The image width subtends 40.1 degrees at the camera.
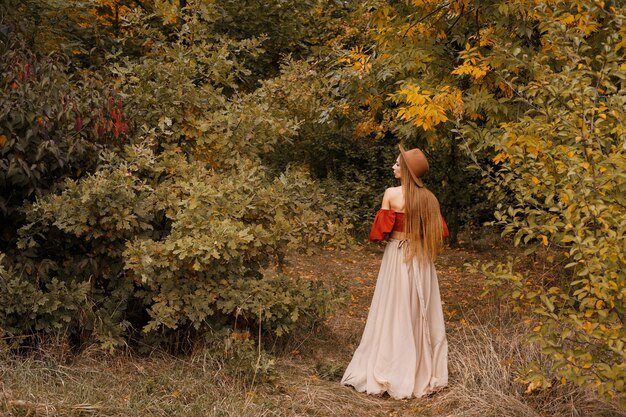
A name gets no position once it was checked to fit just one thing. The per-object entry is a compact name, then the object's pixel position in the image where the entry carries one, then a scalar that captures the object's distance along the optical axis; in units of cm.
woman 633
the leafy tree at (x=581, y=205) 452
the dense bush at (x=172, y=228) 623
